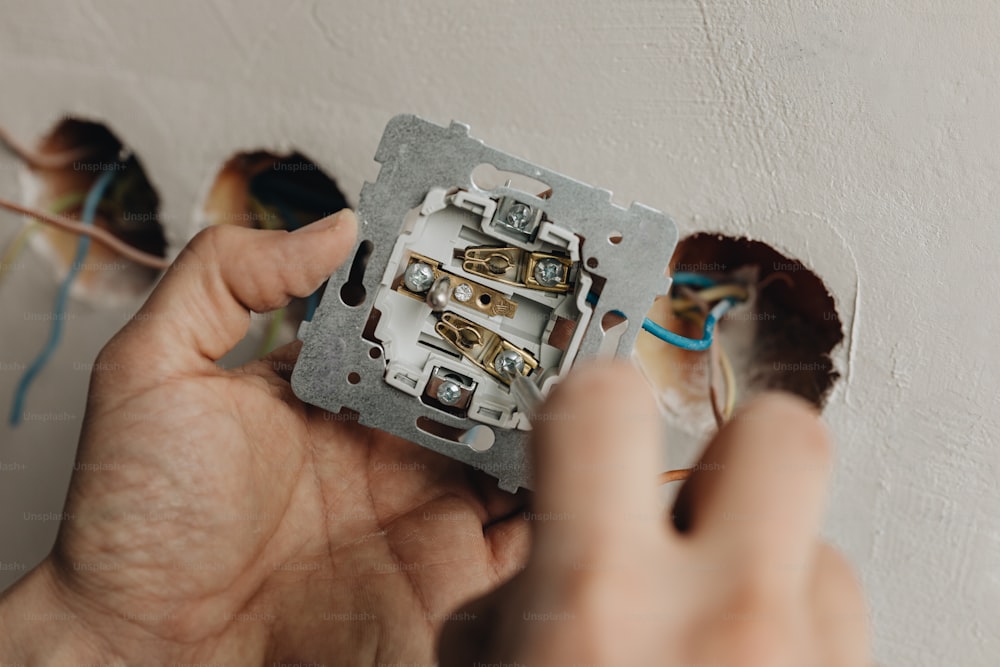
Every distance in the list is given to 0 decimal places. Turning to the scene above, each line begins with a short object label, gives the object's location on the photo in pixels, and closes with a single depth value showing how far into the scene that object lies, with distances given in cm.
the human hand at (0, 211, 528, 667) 19
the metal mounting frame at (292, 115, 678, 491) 19
